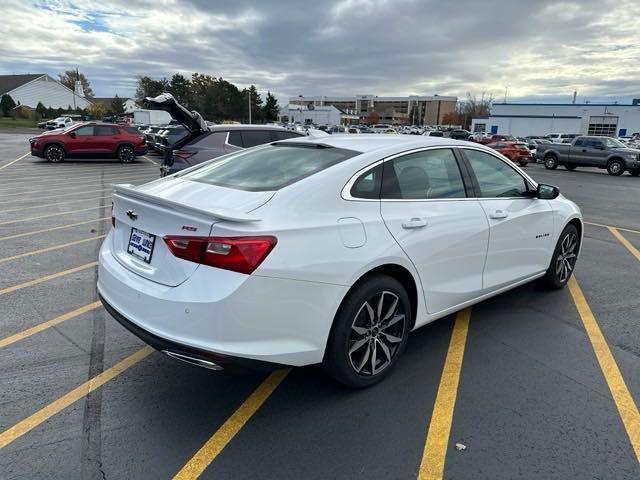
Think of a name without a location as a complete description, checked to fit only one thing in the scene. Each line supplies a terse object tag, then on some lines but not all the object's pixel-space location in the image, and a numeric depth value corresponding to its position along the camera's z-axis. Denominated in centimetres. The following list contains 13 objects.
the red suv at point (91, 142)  1948
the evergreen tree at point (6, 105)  8075
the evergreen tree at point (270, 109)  10619
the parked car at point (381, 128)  6787
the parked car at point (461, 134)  4616
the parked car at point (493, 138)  3238
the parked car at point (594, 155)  2216
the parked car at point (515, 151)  2642
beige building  15150
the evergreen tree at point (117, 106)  11321
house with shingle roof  9177
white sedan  264
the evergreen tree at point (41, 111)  7950
